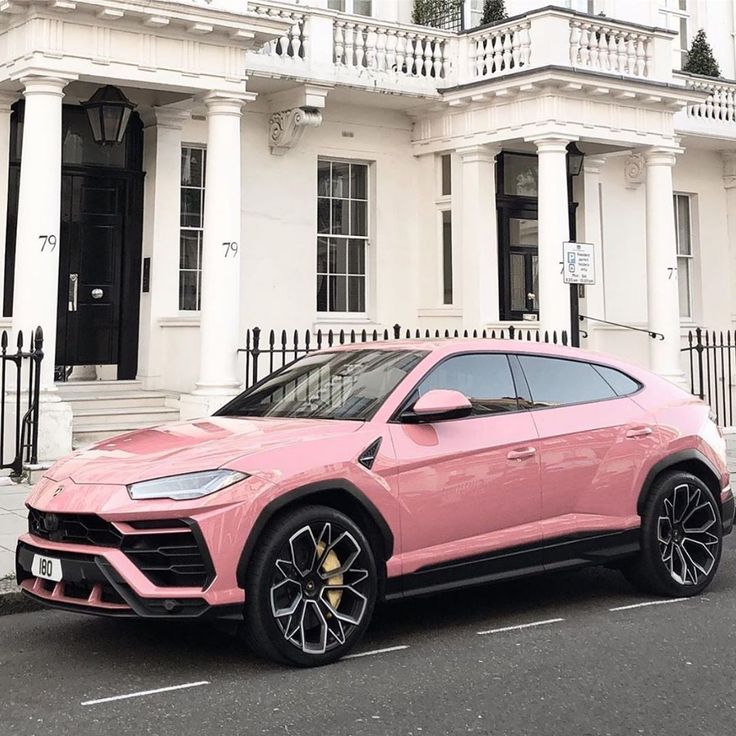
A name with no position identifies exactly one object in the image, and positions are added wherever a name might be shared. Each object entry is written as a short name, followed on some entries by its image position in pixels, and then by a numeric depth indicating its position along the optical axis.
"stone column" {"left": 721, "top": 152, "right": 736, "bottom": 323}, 21.17
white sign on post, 12.52
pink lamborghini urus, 5.03
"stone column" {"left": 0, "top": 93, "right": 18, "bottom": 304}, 13.59
